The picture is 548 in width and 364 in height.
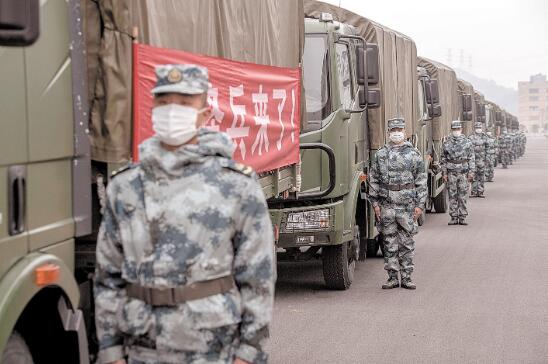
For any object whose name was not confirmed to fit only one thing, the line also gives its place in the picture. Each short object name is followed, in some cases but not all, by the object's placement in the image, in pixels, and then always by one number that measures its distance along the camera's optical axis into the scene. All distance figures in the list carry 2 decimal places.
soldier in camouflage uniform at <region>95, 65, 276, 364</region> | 3.59
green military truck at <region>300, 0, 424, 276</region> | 11.12
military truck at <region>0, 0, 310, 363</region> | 4.10
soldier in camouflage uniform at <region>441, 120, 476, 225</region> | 20.28
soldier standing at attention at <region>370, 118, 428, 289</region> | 11.85
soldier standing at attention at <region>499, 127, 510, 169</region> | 54.62
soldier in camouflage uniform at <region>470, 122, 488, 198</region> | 28.11
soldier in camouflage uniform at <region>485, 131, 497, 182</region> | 33.47
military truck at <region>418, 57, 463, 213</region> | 21.30
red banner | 5.34
